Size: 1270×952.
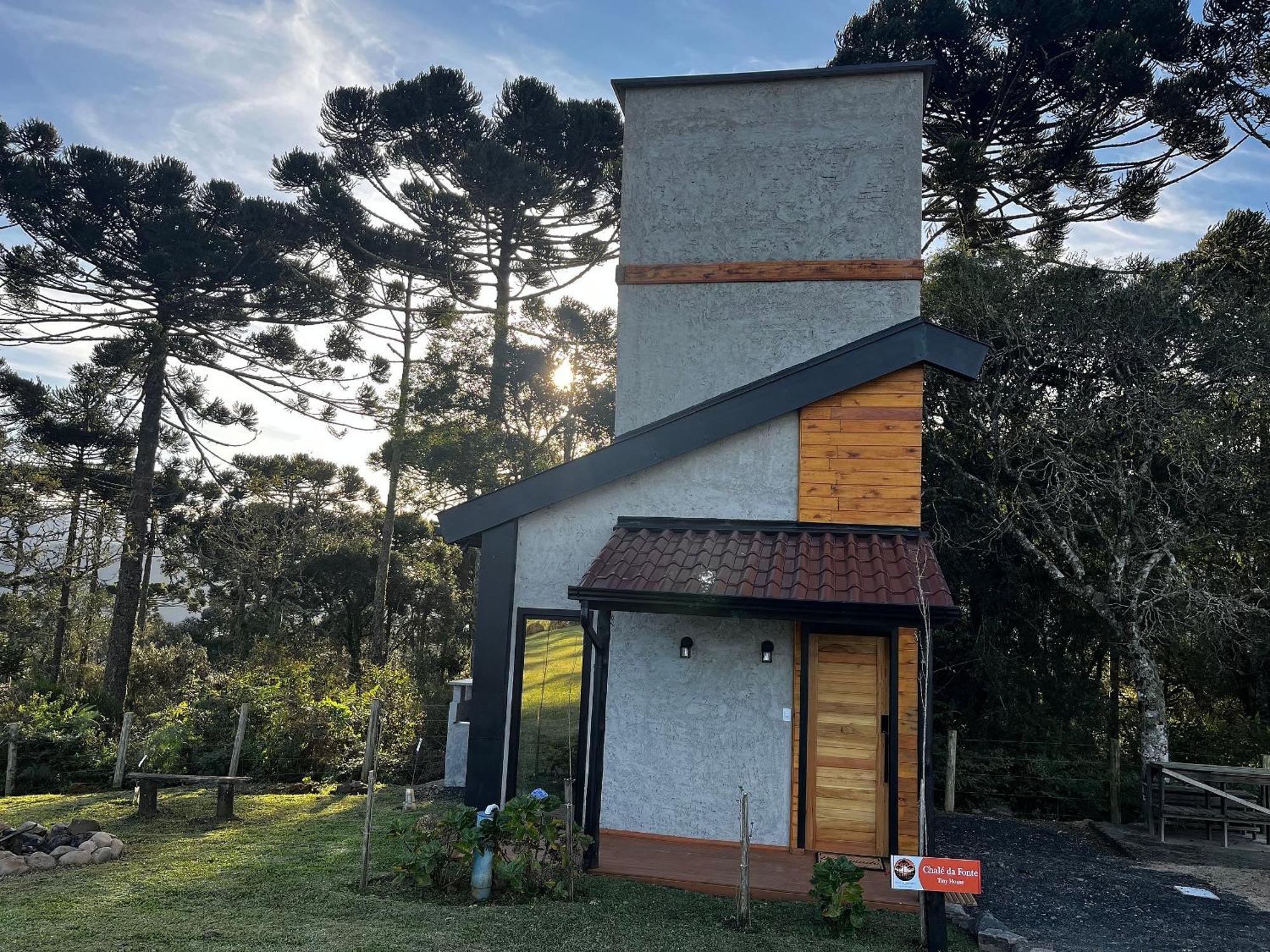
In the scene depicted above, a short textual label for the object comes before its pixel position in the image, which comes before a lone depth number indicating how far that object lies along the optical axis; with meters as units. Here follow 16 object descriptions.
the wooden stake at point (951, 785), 11.48
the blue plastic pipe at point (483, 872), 6.03
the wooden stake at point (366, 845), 6.19
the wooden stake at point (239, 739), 11.05
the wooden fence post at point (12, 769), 11.80
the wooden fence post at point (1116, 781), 11.23
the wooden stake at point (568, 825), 6.18
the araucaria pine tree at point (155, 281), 18.53
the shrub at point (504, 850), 6.12
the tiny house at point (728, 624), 6.97
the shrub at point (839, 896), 5.64
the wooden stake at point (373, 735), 10.34
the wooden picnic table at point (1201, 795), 9.63
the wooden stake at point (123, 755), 11.70
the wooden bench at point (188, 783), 9.23
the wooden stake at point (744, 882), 5.71
